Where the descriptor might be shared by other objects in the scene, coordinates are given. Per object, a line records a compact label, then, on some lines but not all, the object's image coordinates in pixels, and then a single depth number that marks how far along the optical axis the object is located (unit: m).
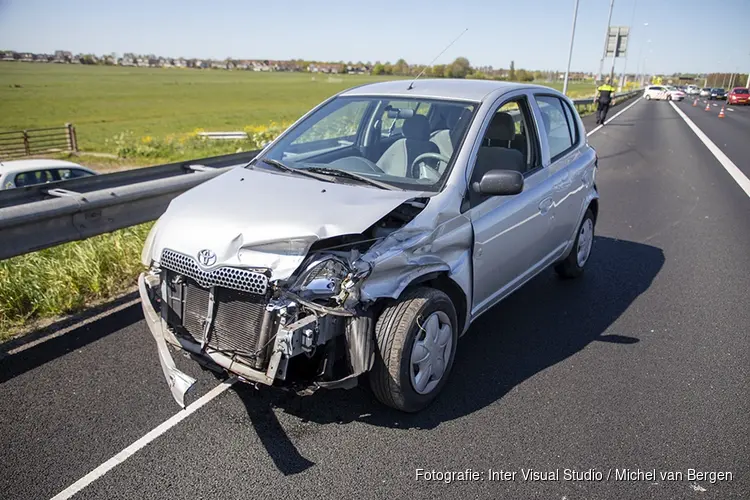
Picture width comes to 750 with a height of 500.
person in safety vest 24.56
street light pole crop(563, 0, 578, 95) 30.76
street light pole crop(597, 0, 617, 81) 38.42
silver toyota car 2.99
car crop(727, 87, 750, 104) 53.59
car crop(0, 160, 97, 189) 9.57
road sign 38.09
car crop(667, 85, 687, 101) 62.00
